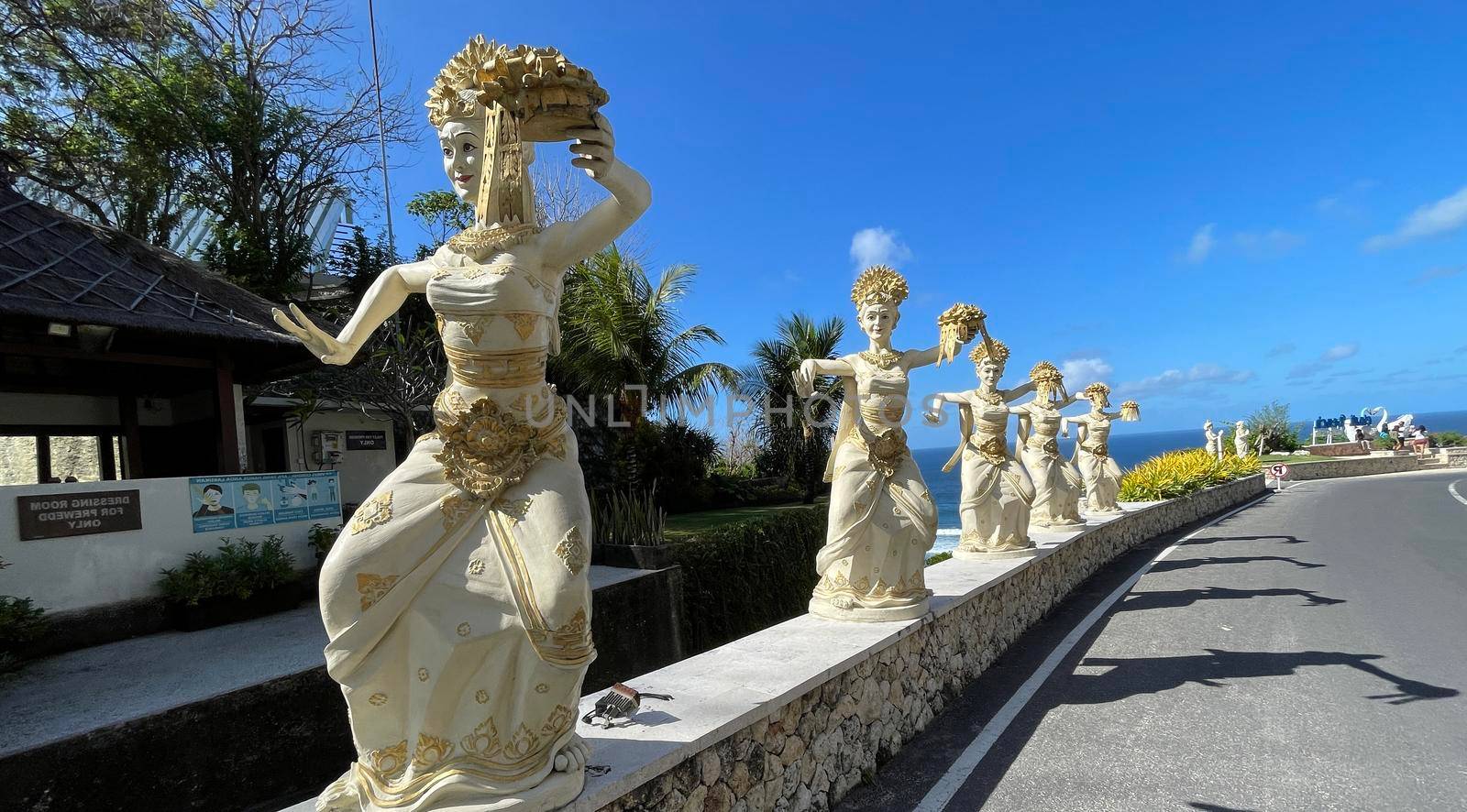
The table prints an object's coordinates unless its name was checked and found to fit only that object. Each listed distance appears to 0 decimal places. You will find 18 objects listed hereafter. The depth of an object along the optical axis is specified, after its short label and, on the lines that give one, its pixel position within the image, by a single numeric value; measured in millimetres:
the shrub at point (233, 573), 7902
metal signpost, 25069
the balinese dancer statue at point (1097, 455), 12758
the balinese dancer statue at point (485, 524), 2391
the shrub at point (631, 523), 9969
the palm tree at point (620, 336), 13234
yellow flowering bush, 14820
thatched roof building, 8094
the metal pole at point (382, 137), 14727
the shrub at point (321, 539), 9234
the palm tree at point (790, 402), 18266
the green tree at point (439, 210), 14258
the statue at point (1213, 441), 24750
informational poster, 8469
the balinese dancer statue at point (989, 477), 7773
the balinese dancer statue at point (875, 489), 5016
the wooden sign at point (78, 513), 7131
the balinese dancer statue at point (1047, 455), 10164
